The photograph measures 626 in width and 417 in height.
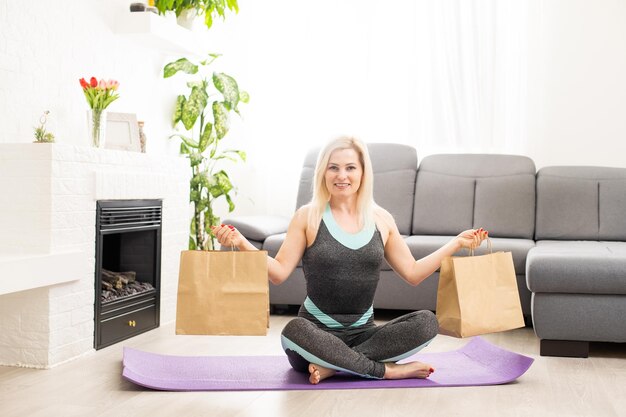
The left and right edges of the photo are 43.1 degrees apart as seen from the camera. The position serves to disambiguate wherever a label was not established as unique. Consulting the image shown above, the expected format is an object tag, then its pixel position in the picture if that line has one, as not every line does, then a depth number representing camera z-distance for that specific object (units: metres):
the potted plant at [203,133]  4.91
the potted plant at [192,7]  4.53
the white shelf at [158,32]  4.24
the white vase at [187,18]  4.70
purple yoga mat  2.77
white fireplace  3.12
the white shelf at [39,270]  2.83
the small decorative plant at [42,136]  3.28
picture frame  3.89
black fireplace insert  3.51
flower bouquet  3.58
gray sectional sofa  4.24
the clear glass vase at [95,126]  3.59
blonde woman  2.78
